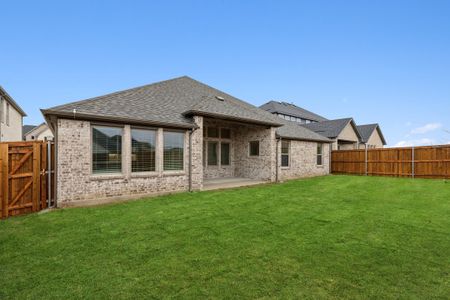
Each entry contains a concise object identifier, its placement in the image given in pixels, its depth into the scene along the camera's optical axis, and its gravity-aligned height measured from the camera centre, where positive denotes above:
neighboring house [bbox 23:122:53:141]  35.97 +2.67
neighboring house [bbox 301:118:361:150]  23.97 +1.93
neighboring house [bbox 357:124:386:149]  28.40 +1.78
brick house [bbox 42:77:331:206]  8.16 +0.26
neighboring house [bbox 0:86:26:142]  17.83 +2.79
